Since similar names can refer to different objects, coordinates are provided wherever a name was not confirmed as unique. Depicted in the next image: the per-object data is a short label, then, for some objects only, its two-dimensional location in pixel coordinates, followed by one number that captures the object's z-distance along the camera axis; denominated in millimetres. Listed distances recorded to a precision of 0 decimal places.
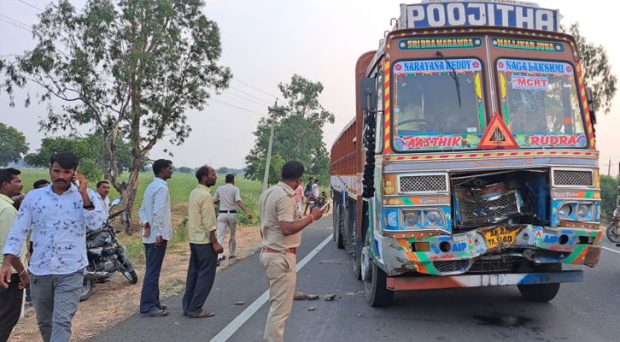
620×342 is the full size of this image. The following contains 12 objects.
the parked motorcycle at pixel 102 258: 7273
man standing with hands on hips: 10203
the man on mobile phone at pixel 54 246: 3916
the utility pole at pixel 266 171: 27075
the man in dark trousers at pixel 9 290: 4055
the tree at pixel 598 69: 25625
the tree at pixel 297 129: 44156
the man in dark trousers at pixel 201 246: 6262
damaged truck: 5125
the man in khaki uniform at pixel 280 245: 4336
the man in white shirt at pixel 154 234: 6273
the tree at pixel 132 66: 15992
